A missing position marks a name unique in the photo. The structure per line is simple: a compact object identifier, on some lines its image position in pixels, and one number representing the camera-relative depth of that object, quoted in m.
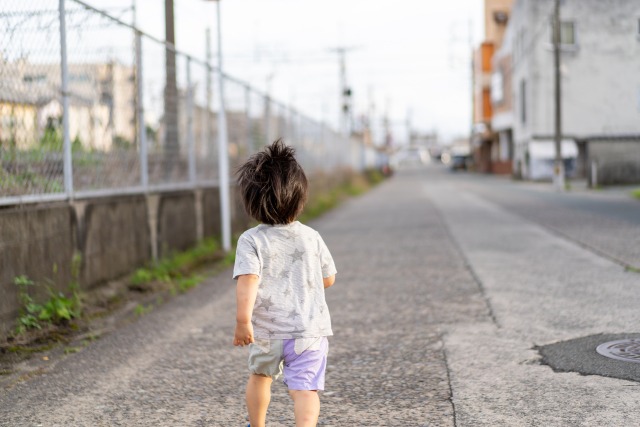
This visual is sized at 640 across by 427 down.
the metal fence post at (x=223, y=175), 10.86
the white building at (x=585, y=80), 42.50
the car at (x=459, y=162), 82.62
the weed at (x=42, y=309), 5.59
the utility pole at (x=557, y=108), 31.47
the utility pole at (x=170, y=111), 9.86
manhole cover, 4.49
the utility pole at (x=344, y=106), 43.16
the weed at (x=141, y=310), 6.64
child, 3.07
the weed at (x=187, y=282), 7.99
